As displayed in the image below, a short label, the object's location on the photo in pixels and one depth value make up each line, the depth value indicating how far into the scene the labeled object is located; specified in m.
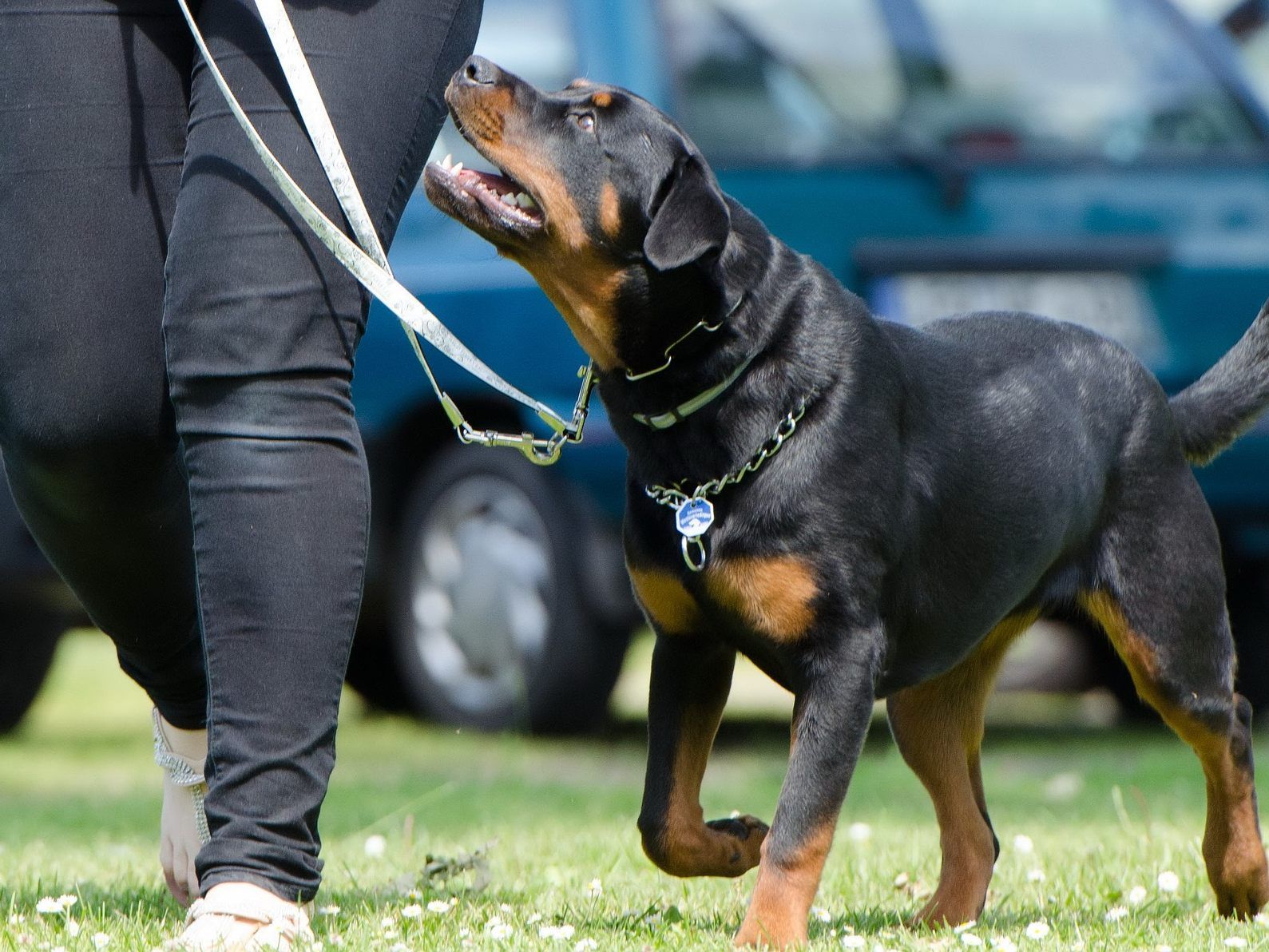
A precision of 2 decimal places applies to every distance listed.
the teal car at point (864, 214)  13.16
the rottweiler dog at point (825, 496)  6.95
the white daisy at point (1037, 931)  6.78
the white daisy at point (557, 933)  6.54
